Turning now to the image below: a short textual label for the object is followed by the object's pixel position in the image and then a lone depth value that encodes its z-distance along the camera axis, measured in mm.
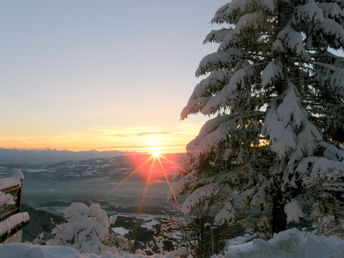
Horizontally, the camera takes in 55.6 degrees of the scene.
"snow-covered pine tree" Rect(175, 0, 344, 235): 8219
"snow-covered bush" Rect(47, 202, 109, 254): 10516
